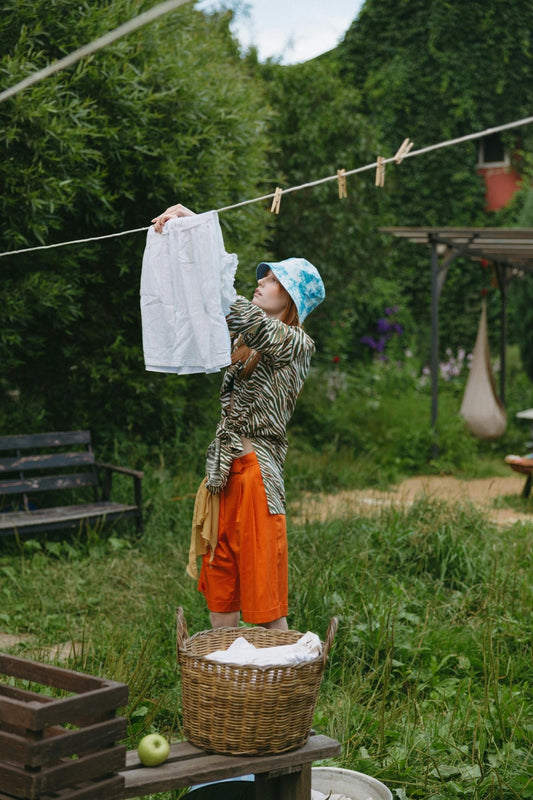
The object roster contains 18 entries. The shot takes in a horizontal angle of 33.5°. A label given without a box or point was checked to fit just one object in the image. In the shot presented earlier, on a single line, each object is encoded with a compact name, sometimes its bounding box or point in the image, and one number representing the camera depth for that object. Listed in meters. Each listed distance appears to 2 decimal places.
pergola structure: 9.29
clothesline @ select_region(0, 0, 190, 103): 1.68
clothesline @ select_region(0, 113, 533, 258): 2.55
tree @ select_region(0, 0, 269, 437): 5.75
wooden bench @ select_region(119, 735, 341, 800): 2.20
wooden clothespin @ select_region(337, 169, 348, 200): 2.89
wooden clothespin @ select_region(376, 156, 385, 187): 2.81
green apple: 2.23
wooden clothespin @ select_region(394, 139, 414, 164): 2.80
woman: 3.12
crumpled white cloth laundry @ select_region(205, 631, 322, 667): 2.47
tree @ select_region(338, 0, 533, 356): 15.34
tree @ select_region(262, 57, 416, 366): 10.51
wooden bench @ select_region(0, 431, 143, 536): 5.86
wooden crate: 1.92
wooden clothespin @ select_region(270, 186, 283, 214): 2.96
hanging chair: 10.00
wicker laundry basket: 2.39
